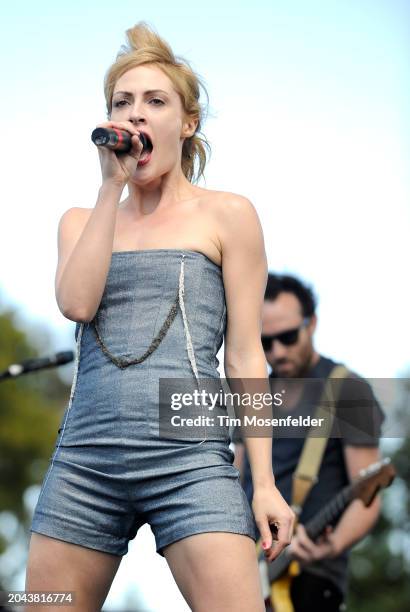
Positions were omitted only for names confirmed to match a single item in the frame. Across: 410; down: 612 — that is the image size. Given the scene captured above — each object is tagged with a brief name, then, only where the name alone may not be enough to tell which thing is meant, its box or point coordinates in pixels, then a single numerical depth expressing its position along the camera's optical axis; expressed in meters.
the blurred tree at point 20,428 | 45.59
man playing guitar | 11.05
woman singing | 5.73
